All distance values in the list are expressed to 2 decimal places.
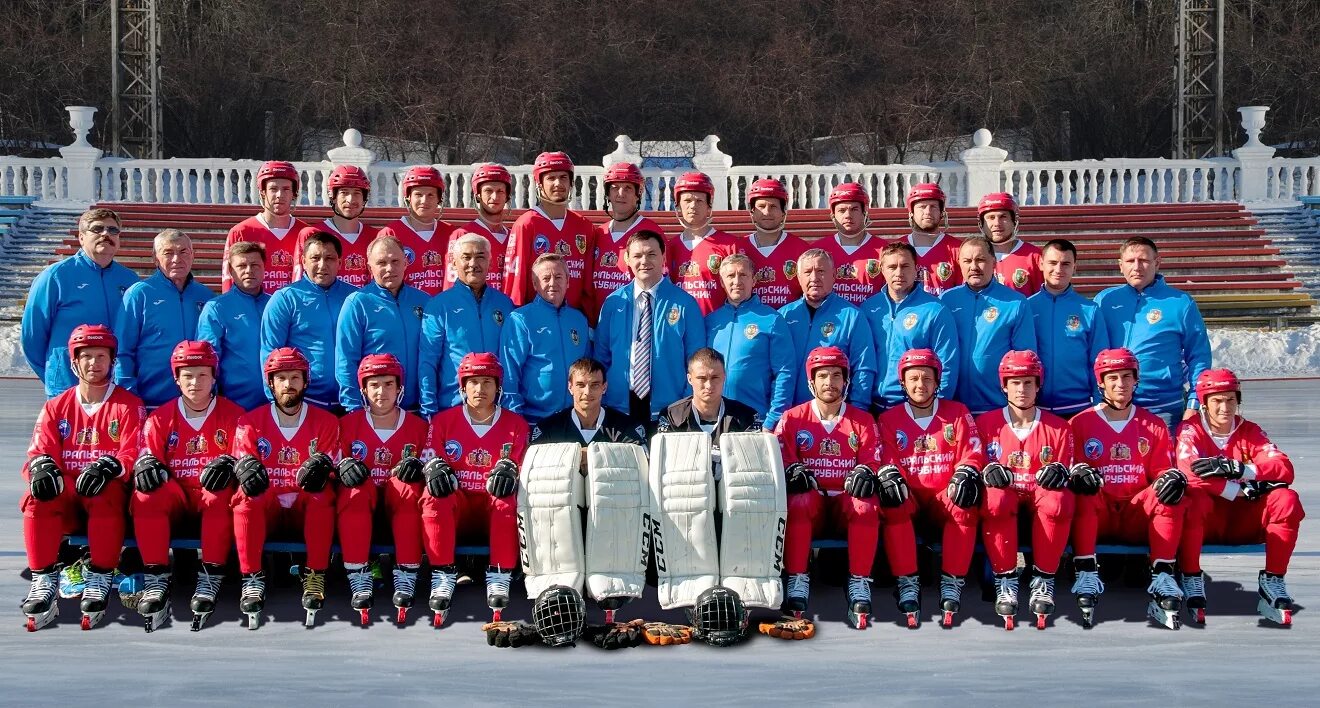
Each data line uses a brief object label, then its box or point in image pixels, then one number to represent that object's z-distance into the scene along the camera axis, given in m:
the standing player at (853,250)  7.12
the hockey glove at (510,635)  5.35
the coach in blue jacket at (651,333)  6.58
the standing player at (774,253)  7.07
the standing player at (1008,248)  6.97
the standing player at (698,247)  7.00
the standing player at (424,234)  7.27
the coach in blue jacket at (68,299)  6.77
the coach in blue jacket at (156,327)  6.67
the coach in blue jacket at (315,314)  6.44
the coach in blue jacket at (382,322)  6.35
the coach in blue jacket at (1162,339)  6.66
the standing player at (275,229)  7.25
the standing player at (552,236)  7.09
